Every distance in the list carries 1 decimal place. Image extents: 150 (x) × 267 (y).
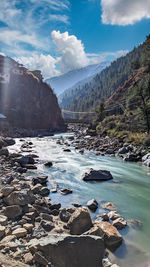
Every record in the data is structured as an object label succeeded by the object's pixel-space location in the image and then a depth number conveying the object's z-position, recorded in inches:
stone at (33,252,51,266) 183.9
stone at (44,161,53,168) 713.4
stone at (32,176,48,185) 488.7
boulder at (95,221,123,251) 244.5
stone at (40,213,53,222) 295.5
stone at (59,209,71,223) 300.3
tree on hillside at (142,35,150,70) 1511.1
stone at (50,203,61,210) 345.5
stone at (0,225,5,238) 223.3
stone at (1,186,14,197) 341.1
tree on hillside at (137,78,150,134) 1053.8
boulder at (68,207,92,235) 263.6
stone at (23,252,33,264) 183.3
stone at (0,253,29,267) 159.9
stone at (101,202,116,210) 363.4
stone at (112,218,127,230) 290.3
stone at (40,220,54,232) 264.5
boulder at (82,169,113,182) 546.9
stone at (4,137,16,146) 1230.3
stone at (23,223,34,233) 251.0
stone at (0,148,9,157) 772.5
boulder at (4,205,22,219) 283.3
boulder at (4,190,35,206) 311.9
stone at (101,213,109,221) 313.4
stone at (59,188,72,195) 437.4
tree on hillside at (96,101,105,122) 2423.7
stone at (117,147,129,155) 927.0
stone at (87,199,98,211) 356.1
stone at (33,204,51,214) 322.3
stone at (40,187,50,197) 413.7
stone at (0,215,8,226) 251.6
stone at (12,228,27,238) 232.2
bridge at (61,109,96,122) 4776.1
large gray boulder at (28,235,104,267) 189.4
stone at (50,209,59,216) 323.7
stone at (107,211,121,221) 317.4
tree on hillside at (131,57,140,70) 3517.2
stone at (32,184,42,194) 414.0
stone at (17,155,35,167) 674.3
